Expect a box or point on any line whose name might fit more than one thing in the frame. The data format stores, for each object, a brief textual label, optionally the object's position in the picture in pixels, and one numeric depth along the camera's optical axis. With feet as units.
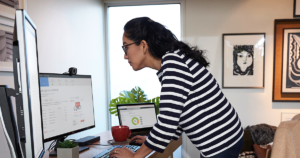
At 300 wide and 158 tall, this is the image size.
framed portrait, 9.77
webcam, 4.91
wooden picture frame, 9.62
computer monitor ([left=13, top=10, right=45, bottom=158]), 1.80
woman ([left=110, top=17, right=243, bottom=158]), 3.42
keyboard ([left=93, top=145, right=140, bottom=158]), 3.95
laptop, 6.28
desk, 4.34
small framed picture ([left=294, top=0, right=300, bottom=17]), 9.46
